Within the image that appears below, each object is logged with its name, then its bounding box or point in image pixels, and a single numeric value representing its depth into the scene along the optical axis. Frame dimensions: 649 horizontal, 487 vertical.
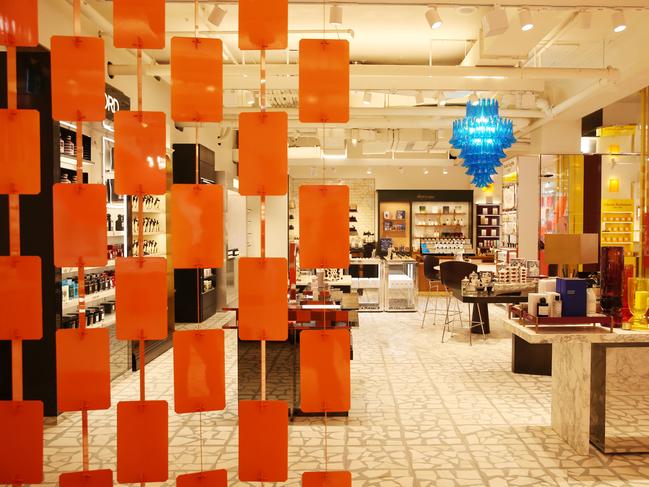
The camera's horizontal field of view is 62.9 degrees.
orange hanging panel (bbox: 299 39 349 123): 2.11
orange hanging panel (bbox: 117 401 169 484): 2.18
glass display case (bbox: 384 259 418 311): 9.26
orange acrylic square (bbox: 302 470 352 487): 2.19
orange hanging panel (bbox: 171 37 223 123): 2.13
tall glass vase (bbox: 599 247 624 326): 3.49
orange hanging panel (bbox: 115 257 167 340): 2.14
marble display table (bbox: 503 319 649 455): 3.26
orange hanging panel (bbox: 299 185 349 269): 2.12
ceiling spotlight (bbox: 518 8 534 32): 4.68
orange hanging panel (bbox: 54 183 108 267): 2.13
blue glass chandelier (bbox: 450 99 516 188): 6.09
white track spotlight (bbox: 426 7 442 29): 4.71
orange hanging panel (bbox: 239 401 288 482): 2.17
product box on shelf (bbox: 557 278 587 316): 3.46
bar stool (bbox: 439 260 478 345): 7.07
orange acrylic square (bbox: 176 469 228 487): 2.19
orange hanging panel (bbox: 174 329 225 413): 2.17
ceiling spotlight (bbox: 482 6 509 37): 4.54
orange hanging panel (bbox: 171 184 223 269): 2.14
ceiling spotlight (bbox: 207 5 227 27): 4.62
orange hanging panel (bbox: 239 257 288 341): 2.13
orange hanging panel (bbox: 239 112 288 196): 2.11
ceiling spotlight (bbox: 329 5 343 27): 4.52
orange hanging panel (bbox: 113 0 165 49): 2.16
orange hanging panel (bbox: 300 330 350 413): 2.17
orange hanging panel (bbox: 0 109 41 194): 2.14
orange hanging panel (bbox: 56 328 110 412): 2.17
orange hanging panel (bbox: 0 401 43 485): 2.17
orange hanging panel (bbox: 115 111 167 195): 2.14
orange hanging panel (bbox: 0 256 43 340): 2.15
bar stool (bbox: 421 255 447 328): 8.48
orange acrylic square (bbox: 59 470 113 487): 2.20
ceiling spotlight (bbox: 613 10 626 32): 4.77
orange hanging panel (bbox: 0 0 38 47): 2.15
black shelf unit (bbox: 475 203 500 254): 14.94
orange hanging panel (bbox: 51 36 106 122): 2.13
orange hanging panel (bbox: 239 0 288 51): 2.13
